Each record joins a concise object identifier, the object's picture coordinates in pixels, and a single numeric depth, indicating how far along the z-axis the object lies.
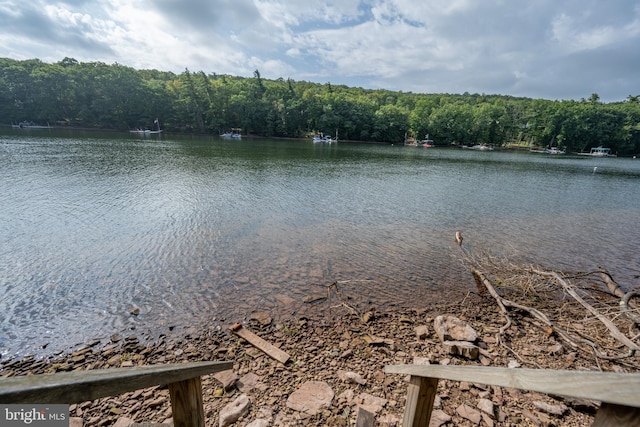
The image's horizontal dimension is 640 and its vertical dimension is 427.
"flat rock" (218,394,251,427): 3.83
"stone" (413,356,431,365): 5.16
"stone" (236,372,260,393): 4.54
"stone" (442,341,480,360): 5.34
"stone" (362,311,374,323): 6.62
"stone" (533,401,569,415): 4.03
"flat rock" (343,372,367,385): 4.64
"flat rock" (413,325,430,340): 5.99
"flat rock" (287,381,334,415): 4.13
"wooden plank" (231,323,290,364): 5.29
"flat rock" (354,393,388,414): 4.07
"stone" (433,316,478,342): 5.80
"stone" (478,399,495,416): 4.03
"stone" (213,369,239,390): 4.54
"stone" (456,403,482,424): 3.91
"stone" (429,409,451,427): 3.76
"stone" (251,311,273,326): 6.51
